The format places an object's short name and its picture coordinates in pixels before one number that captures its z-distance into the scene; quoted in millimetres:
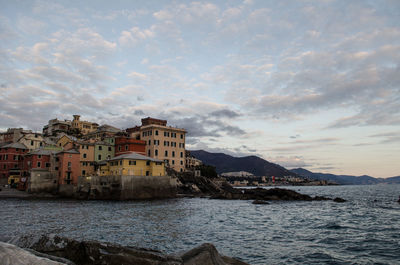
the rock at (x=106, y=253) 7996
